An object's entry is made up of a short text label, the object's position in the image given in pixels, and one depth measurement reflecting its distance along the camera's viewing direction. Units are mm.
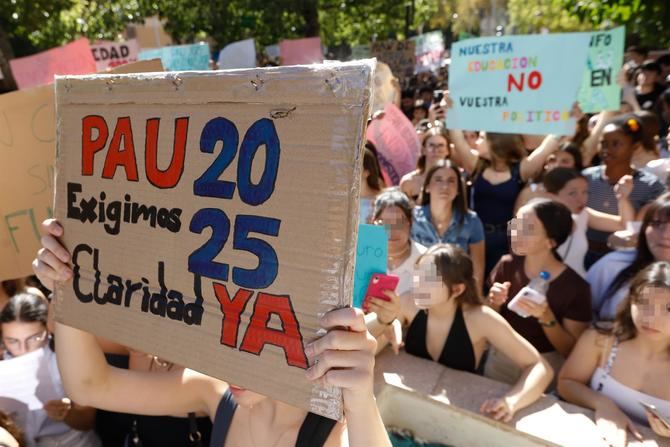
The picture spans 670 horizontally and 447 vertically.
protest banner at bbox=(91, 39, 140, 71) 7441
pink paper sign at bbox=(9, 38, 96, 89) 5043
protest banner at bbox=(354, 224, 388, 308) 1690
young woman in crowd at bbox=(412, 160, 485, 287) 3107
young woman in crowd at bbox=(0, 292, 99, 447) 1909
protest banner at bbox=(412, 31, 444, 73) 10164
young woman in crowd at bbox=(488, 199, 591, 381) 2199
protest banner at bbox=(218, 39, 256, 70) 8570
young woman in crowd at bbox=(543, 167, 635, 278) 2824
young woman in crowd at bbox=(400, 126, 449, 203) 3973
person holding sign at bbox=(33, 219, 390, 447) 982
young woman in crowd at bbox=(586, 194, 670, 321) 2213
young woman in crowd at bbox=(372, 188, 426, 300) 2607
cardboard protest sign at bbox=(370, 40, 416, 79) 11109
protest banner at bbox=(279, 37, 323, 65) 9070
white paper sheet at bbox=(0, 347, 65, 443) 1908
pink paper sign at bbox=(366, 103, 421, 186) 4285
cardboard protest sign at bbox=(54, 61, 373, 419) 970
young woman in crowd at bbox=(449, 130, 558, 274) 3461
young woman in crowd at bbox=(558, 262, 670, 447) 1694
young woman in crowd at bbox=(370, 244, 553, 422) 1991
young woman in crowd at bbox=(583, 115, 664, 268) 3205
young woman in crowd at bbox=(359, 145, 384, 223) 3532
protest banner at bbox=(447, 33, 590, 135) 3646
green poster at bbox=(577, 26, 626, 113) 4230
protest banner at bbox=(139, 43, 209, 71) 6864
